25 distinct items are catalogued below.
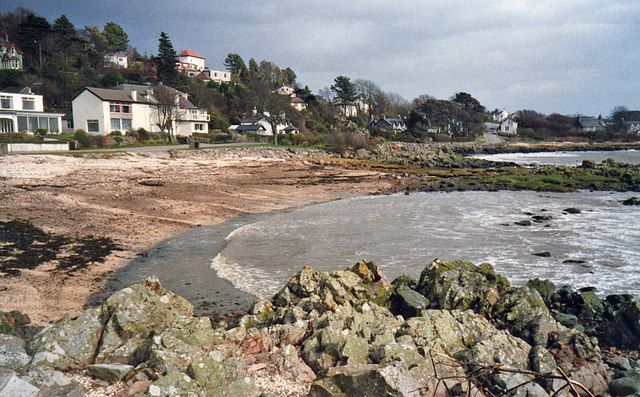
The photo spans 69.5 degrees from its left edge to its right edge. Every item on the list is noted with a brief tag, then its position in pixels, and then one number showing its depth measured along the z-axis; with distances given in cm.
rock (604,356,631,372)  800
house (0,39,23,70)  7406
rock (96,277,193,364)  671
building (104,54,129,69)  9125
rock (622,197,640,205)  2944
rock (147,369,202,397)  525
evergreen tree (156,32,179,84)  8588
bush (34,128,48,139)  4633
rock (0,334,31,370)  598
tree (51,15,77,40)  8419
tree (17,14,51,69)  8150
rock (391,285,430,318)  977
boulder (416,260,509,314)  1011
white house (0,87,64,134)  4953
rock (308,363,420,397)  544
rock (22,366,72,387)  570
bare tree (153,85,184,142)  6050
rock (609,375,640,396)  680
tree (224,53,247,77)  11862
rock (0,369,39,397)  520
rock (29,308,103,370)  628
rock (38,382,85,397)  545
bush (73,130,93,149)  4341
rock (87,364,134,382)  596
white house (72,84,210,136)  5612
